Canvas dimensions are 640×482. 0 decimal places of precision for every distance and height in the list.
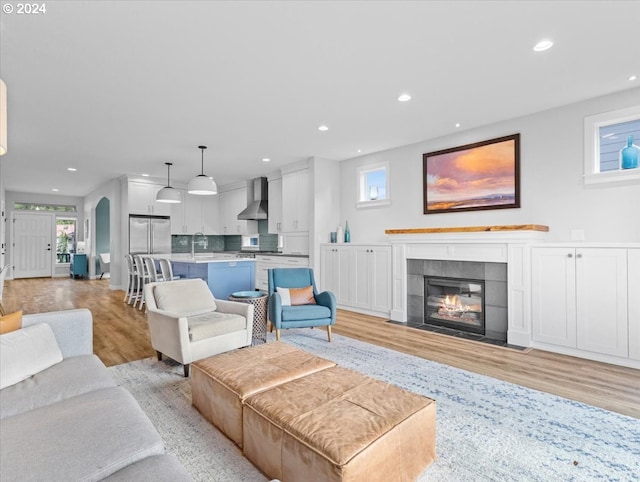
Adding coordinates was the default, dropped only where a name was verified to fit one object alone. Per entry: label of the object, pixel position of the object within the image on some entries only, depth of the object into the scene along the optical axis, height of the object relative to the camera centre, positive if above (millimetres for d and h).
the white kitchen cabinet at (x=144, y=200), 7801 +981
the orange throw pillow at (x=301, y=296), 4207 -668
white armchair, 2982 -734
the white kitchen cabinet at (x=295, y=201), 6512 +789
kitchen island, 4910 -454
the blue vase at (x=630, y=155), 3465 +860
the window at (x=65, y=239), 11829 +127
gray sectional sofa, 1158 -746
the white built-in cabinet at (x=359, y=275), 5324 -549
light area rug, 1770 -1165
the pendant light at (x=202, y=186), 5242 +854
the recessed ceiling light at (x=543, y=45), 2655 +1528
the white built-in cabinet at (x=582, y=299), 3293 -589
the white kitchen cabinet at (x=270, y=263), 6602 -430
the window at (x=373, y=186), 5867 +991
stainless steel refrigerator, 7828 +191
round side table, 4047 -844
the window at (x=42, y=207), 10913 +1163
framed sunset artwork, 4355 +880
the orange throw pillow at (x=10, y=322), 1972 -463
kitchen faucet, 9435 -9
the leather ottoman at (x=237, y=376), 1970 -817
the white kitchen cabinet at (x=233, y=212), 8461 +780
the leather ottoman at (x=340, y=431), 1410 -839
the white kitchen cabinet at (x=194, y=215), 8680 +715
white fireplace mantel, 3887 -128
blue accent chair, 3852 -764
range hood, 7746 +864
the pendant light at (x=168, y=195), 6230 +849
